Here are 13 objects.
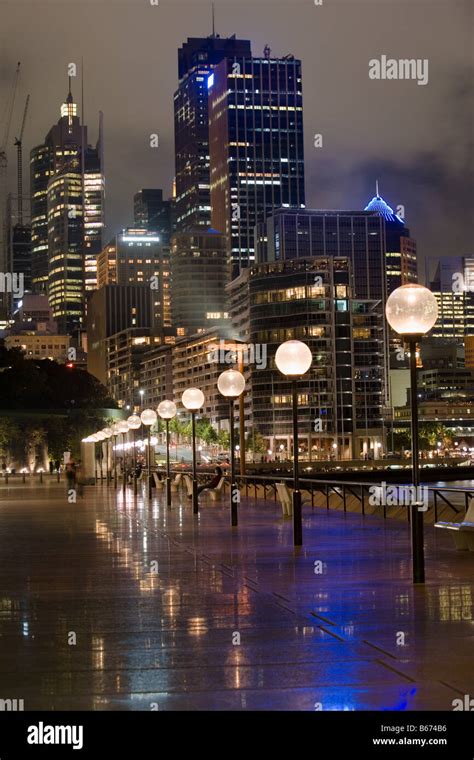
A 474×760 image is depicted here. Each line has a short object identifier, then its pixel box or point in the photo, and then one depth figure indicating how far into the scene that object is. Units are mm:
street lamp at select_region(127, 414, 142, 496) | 52656
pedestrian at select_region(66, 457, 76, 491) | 41531
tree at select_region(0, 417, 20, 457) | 79250
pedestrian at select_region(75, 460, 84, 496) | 46153
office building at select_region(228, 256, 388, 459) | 171875
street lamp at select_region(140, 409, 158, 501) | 44281
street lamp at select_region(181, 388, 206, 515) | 32094
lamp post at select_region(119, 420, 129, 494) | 55781
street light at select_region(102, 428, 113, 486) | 66075
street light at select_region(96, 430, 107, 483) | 69062
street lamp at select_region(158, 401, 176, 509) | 38125
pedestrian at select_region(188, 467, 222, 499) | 35631
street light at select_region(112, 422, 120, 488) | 57206
